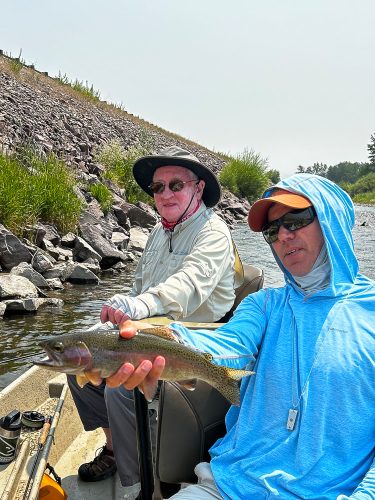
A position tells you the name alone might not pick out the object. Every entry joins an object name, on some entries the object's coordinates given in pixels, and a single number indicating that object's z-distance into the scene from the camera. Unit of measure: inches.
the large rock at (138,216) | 614.2
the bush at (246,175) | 1334.9
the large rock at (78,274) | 383.9
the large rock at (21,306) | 299.9
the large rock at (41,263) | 362.3
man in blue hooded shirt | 77.2
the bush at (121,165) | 712.5
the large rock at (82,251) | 430.6
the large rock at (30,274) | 337.7
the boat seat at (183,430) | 93.4
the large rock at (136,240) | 519.5
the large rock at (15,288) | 306.8
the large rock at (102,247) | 449.4
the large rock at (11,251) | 348.5
